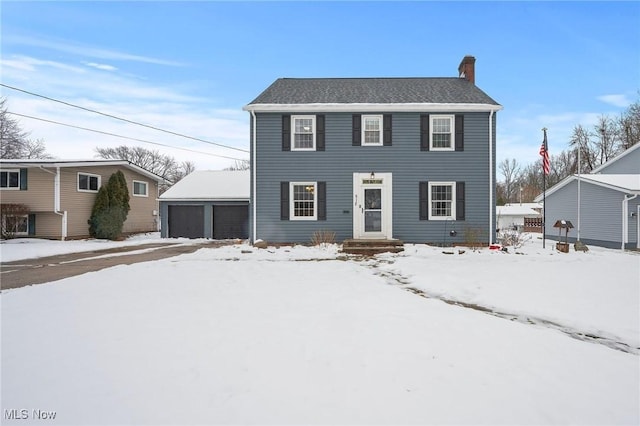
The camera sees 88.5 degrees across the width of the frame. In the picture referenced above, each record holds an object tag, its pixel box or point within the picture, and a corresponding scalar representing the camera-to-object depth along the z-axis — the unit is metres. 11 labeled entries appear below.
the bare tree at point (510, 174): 58.09
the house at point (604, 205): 15.48
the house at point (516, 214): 37.97
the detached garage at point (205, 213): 19.41
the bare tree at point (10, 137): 29.53
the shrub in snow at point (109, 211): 18.78
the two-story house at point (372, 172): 13.41
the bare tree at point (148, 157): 50.19
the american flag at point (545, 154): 13.03
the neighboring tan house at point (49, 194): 17.52
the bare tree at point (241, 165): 53.22
